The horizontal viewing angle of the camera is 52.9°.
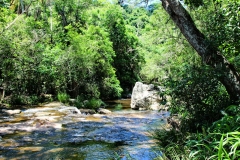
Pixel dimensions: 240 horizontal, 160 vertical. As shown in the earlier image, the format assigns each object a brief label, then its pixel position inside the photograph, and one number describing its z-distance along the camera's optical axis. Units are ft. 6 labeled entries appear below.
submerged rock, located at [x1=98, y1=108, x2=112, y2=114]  49.69
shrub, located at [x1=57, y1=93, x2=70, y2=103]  58.09
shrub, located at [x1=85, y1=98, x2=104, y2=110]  53.72
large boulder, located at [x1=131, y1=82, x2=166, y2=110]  57.41
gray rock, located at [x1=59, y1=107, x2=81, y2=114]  45.80
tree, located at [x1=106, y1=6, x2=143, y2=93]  99.81
